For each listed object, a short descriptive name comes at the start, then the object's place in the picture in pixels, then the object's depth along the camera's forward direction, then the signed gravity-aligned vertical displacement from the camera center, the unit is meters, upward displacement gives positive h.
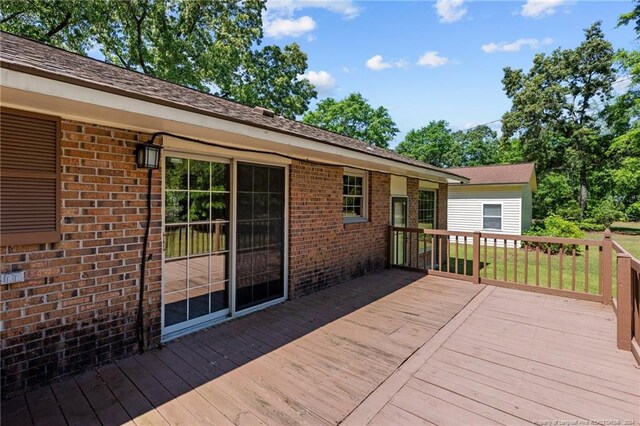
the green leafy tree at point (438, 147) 35.44 +7.50
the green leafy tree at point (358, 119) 29.84 +8.85
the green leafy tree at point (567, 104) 20.20 +7.35
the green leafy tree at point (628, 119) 13.88 +5.24
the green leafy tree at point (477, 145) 35.03 +7.53
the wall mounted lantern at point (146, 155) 3.37 +0.59
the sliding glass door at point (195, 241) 3.90 -0.39
